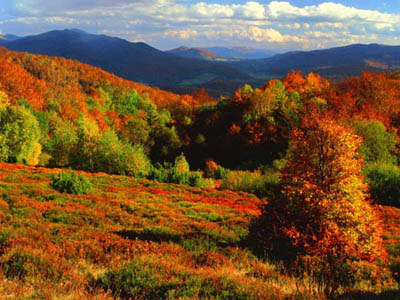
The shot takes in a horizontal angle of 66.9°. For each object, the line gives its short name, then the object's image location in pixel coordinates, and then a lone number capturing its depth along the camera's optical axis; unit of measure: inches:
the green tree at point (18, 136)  1784.0
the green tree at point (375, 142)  1432.1
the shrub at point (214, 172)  1716.2
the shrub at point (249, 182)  1219.9
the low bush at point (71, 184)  785.6
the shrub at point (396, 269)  398.3
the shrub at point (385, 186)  1048.8
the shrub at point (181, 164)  1641.2
